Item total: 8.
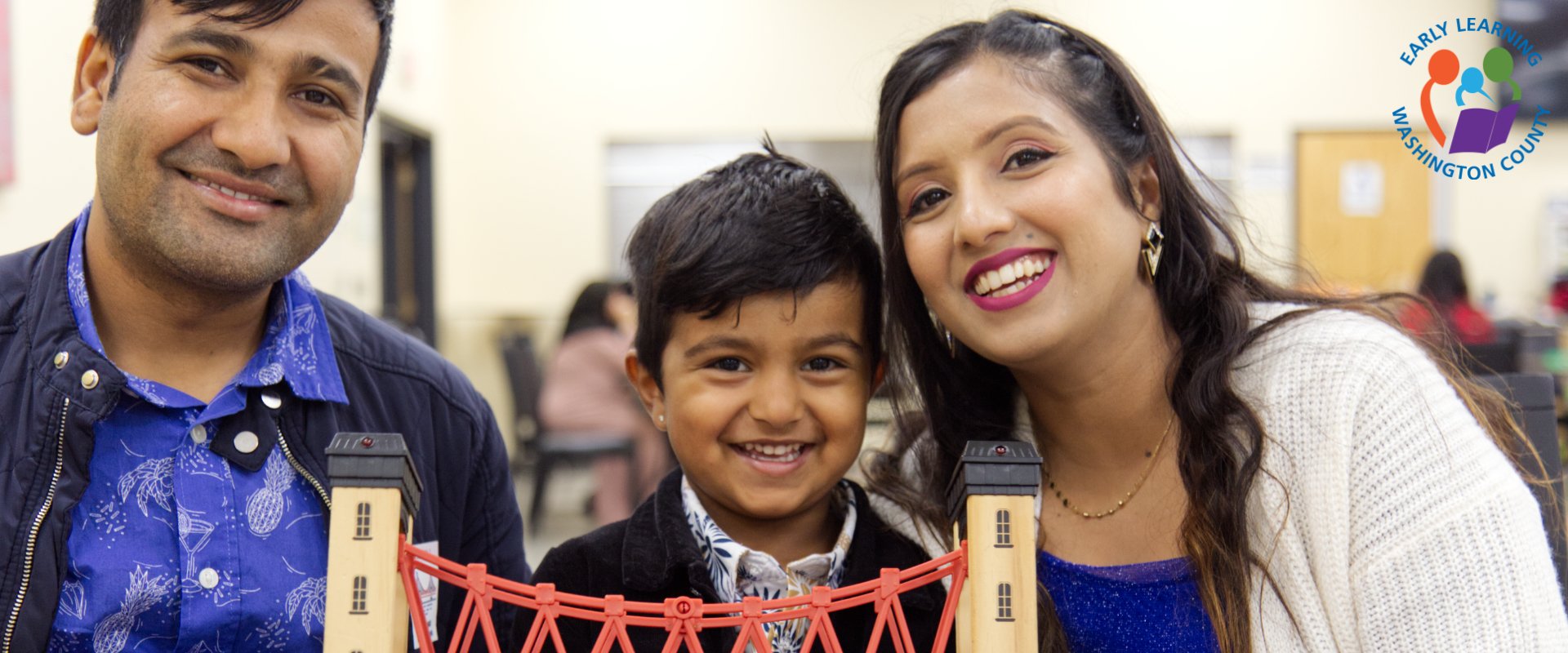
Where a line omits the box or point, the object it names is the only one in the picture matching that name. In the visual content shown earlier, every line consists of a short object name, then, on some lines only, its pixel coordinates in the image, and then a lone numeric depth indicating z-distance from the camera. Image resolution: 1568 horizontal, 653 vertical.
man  1.32
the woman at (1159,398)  1.32
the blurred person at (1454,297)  5.14
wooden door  7.97
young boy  1.42
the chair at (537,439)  5.55
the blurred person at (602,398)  5.62
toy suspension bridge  0.96
